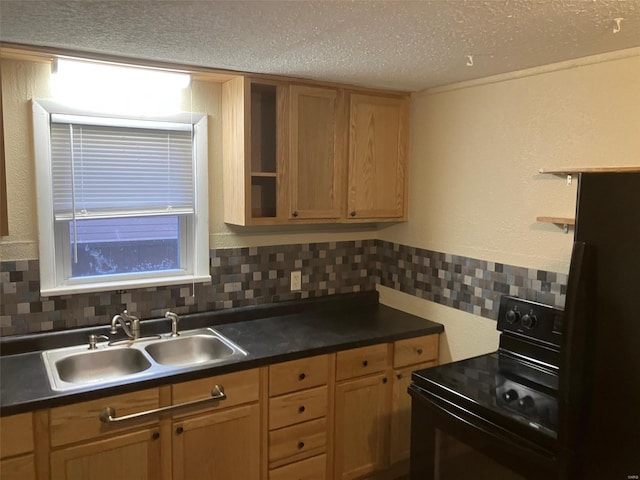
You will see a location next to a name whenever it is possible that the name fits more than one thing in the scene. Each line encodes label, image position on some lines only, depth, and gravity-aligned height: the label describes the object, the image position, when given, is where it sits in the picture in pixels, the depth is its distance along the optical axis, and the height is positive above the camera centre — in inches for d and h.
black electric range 65.1 -28.9
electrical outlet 113.0 -19.3
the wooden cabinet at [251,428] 70.9 -37.4
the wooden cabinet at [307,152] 97.5 +8.2
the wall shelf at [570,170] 74.7 +4.0
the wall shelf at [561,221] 79.7 -3.9
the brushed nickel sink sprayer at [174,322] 95.3 -24.2
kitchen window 88.2 -1.6
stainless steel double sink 82.2 -28.2
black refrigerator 47.6 -13.3
